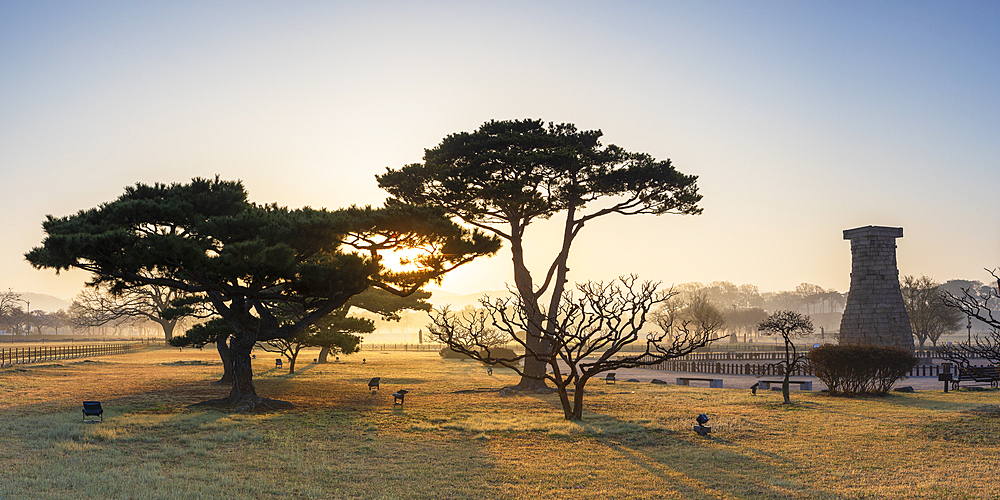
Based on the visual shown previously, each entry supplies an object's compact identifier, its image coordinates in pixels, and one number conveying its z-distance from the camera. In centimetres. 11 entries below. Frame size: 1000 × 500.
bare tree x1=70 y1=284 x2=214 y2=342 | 6512
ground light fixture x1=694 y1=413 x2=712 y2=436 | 1470
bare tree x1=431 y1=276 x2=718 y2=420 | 1670
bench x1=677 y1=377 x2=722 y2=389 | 2966
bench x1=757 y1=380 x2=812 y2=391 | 2708
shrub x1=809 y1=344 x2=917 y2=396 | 2378
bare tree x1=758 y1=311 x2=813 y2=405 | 2180
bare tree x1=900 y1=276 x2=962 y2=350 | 6468
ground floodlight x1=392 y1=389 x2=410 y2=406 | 2021
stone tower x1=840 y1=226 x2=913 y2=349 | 3547
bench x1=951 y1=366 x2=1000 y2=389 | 2786
